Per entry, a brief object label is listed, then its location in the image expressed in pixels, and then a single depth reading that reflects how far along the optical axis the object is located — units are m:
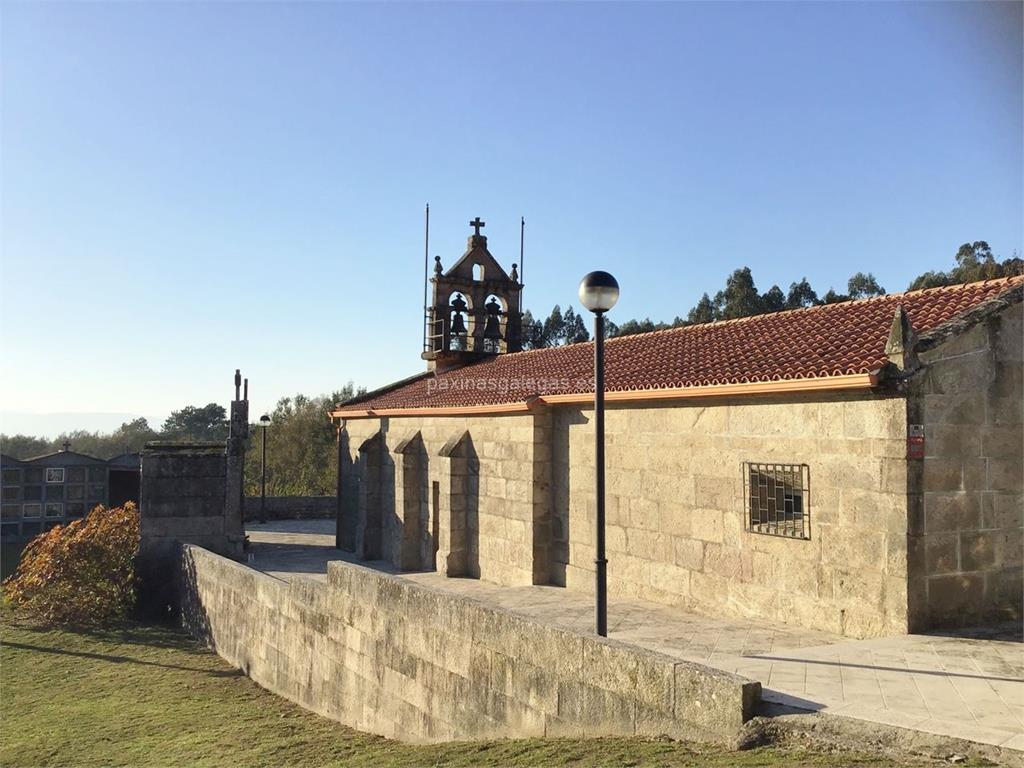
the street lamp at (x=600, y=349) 7.23
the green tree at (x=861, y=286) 58.38
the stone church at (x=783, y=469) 7.90
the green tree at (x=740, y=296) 54.75
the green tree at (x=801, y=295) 56.44
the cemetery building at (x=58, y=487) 21.91
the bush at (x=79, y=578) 15.87
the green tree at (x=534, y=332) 72.88
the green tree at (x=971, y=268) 30.82
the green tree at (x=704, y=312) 58.63
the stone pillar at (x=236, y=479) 17.58
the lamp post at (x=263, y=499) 27.36
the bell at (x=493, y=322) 21.88
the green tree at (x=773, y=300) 55.25
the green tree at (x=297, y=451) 45.00
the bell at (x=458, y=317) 21.64
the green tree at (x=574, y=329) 74.21
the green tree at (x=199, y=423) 80.88
